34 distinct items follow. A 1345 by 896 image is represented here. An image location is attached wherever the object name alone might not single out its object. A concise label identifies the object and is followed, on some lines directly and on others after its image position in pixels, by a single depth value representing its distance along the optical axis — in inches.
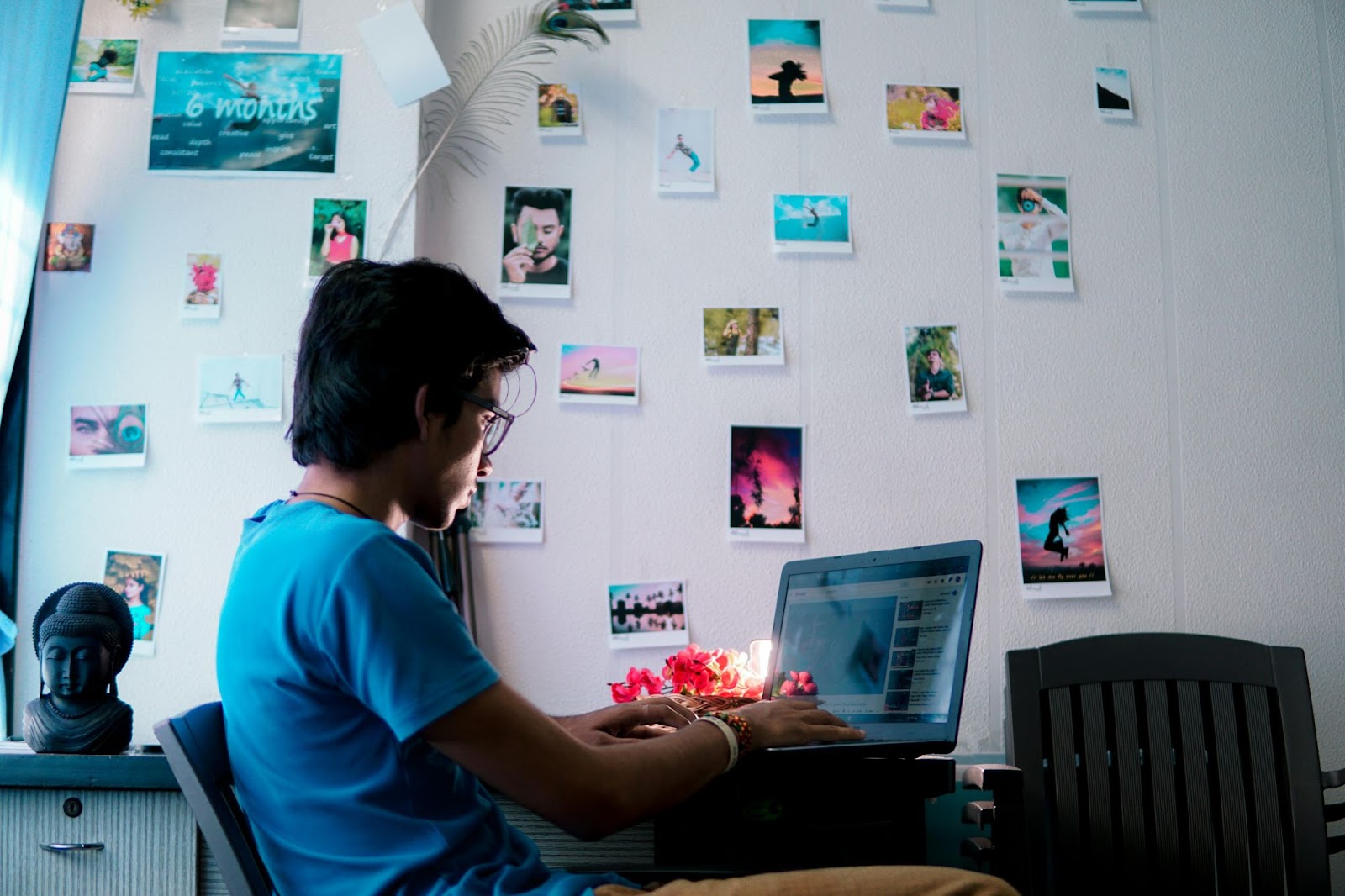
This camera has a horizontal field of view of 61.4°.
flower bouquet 75.9
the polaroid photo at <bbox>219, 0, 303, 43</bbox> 94.1
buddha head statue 63.8
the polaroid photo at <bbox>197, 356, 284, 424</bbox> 90.0
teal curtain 87.7
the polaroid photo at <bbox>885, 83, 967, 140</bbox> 98.5
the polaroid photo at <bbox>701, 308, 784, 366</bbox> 96.0
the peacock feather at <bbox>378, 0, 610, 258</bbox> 96.9
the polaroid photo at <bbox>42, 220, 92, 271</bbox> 92.1
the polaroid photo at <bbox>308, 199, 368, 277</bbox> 91.7
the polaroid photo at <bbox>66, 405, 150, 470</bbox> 89.8
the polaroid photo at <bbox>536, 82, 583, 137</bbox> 98.2
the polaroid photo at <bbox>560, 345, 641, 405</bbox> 95.3
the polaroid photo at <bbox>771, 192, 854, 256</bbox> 97.0
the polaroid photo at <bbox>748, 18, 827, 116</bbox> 98.6
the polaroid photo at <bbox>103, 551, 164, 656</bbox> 87.9
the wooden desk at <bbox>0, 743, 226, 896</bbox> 60.1
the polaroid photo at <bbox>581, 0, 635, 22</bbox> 99.5
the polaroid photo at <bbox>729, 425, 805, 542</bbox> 93.9
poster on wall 92.7
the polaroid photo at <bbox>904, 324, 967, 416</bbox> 95.5
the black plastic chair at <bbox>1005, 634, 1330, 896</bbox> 80.7
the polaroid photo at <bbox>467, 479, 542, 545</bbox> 93.7
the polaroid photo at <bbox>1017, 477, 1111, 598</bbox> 93.6
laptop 59.9
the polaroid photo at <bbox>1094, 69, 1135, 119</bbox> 99.5
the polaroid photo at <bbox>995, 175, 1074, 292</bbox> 97.3
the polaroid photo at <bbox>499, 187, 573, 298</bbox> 96.4
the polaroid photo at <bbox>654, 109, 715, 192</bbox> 97.8
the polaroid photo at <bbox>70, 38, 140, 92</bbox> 93.7
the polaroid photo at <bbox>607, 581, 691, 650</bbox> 92.7
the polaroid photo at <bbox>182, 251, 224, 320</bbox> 91.5
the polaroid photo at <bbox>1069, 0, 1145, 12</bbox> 100.4
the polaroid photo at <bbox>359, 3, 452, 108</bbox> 90.1
